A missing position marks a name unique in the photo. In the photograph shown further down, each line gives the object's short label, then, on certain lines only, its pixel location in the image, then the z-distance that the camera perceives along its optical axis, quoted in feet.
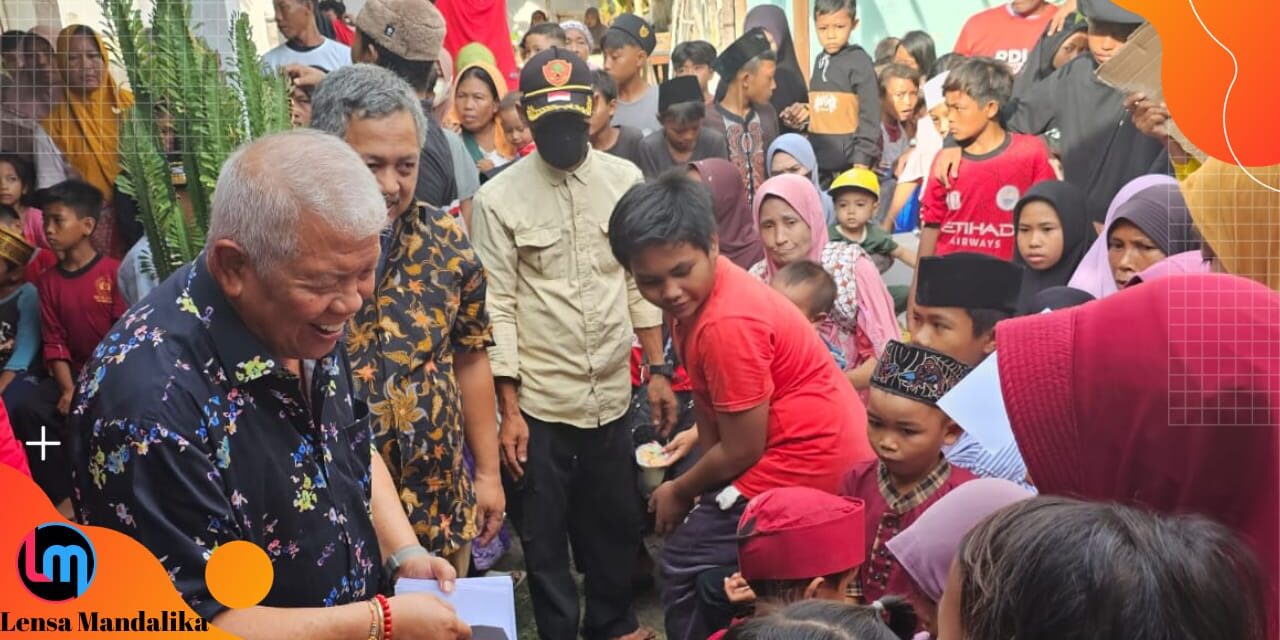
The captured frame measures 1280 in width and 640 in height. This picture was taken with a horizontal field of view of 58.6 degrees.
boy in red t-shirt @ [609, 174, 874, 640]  9.05
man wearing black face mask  11.70
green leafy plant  8.63
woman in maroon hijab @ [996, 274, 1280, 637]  4.80
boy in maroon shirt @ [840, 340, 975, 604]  8.07
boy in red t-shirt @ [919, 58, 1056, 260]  14.76
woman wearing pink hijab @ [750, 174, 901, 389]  13.30
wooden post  27.40
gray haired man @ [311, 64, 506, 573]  8.07
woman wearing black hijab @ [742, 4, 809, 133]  22.88
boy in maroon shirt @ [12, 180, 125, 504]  13.37
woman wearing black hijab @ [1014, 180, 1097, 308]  12.27
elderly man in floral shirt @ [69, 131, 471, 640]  5.06
